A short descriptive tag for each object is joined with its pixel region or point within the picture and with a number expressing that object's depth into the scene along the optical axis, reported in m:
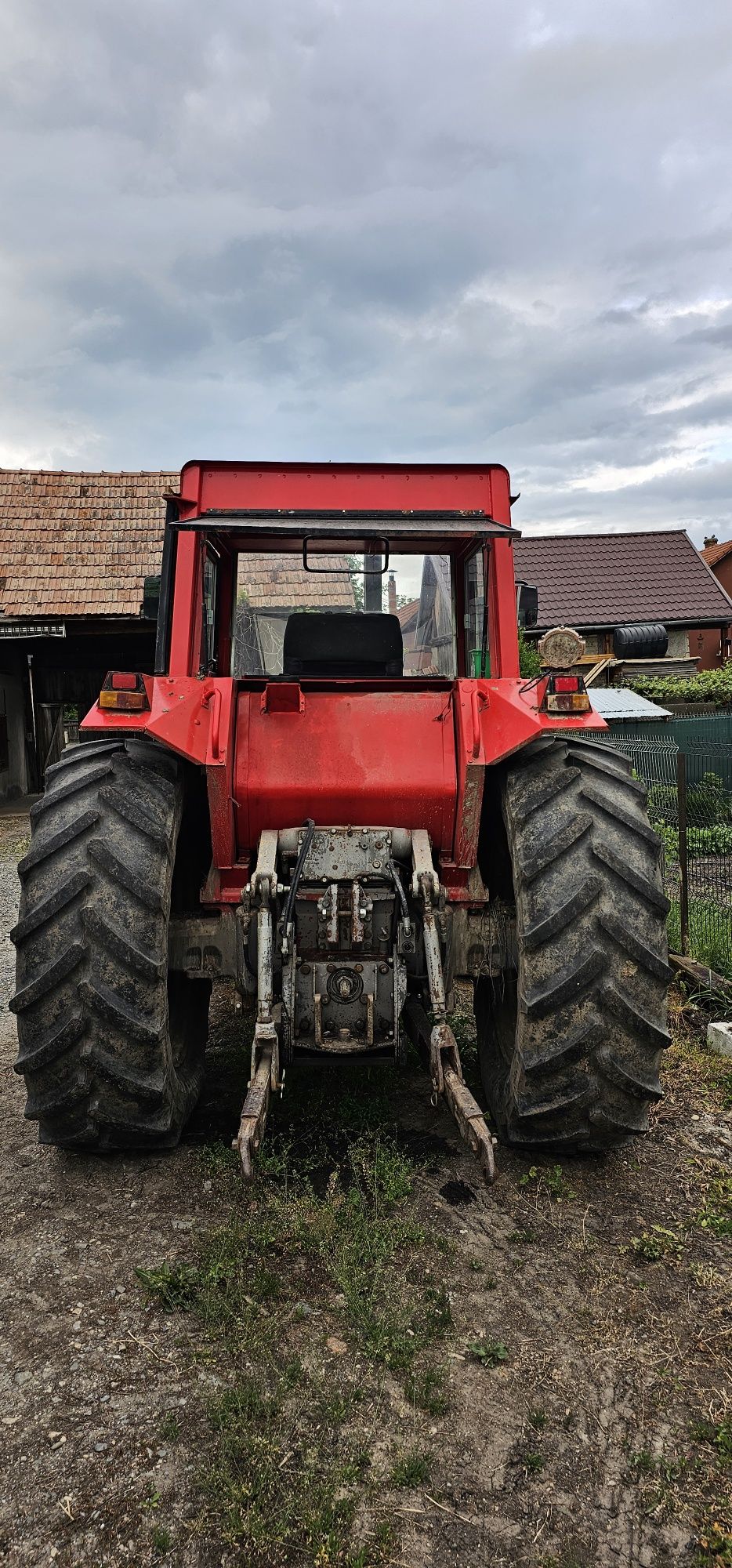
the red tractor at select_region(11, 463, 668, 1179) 2.79
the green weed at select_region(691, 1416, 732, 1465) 1.96
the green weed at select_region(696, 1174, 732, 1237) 2.81
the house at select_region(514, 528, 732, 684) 20.73
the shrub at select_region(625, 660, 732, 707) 15.80
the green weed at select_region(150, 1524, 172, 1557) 1.72
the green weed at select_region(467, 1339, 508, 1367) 2.24
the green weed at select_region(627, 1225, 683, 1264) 2.67
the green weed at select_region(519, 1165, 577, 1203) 2.98
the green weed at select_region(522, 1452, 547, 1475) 1.91
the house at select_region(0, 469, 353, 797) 14.12
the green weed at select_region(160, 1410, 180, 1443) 1.99
